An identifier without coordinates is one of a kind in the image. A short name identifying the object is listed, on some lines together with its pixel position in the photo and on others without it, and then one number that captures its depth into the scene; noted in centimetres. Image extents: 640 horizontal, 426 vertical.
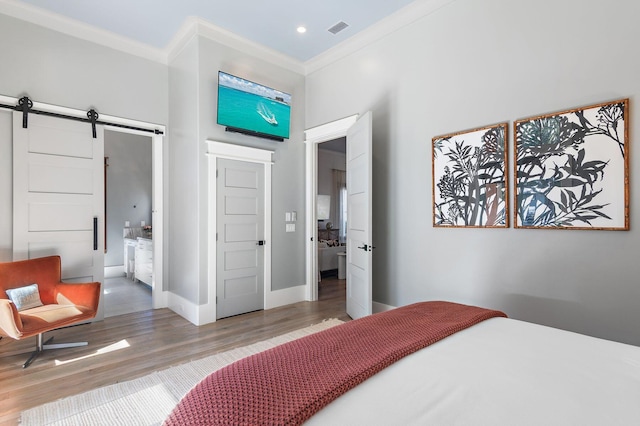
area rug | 187
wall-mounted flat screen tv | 364
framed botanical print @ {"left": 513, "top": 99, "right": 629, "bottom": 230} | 214
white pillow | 278
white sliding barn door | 323
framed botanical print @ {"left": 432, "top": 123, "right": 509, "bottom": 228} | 268
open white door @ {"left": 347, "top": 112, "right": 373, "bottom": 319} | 326
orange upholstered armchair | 245
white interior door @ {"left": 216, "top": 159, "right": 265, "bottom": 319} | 378
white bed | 86
